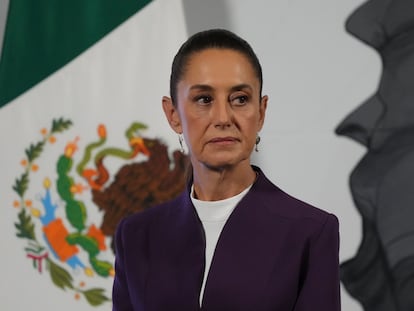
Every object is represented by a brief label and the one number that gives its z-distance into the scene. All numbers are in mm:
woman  5810
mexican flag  9940
